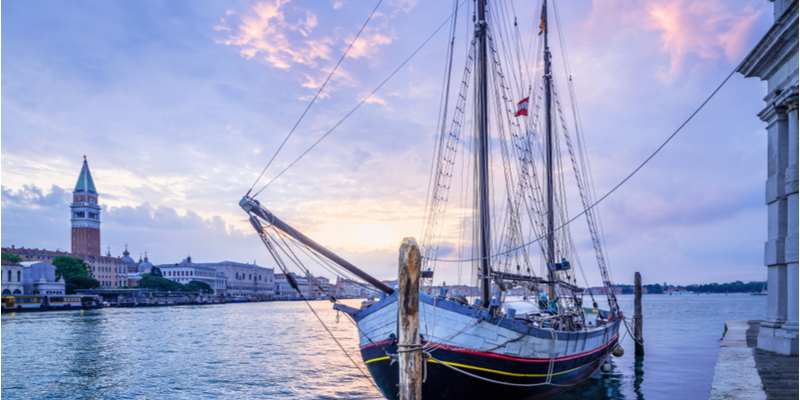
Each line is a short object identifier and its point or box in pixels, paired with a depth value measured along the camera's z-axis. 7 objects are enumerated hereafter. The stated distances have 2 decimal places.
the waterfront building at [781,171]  16.64
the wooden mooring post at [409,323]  11.99
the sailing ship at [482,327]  14.70
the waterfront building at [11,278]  112.12
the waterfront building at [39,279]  117.62
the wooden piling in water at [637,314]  33.75
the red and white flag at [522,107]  24.14
